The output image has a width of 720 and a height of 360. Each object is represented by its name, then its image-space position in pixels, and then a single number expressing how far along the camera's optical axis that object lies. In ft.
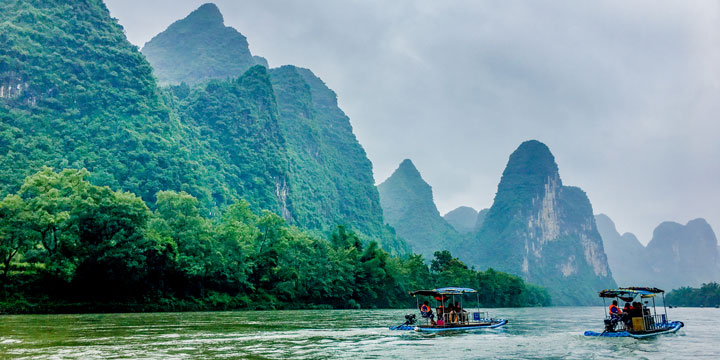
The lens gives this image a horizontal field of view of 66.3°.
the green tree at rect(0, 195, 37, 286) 126.41
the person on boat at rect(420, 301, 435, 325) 99.75
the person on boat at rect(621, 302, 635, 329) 86.99
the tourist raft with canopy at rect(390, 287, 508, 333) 97.04
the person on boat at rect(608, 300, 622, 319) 89.39
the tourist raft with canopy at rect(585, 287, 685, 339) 84.83
